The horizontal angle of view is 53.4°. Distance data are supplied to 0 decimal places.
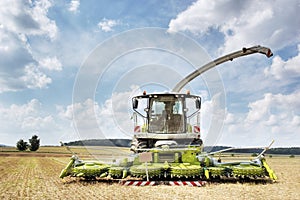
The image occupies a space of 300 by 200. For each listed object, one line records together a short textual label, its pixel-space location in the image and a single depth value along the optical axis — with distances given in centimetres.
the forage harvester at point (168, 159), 852
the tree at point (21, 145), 6706
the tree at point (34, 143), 6838
